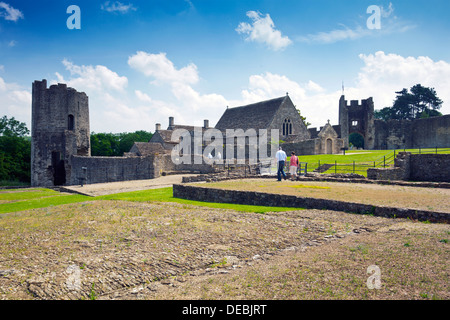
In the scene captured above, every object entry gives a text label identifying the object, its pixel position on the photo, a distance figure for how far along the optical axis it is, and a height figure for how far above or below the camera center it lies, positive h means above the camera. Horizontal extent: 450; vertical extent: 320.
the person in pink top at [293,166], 17.39 -0.37
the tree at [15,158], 46.57 +0.58
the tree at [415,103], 62.75 +11.67
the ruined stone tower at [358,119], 46.59 +6.20
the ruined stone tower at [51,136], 32.06 +2.68
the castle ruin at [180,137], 28.97 +3.03
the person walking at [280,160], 17.20 -0.02
